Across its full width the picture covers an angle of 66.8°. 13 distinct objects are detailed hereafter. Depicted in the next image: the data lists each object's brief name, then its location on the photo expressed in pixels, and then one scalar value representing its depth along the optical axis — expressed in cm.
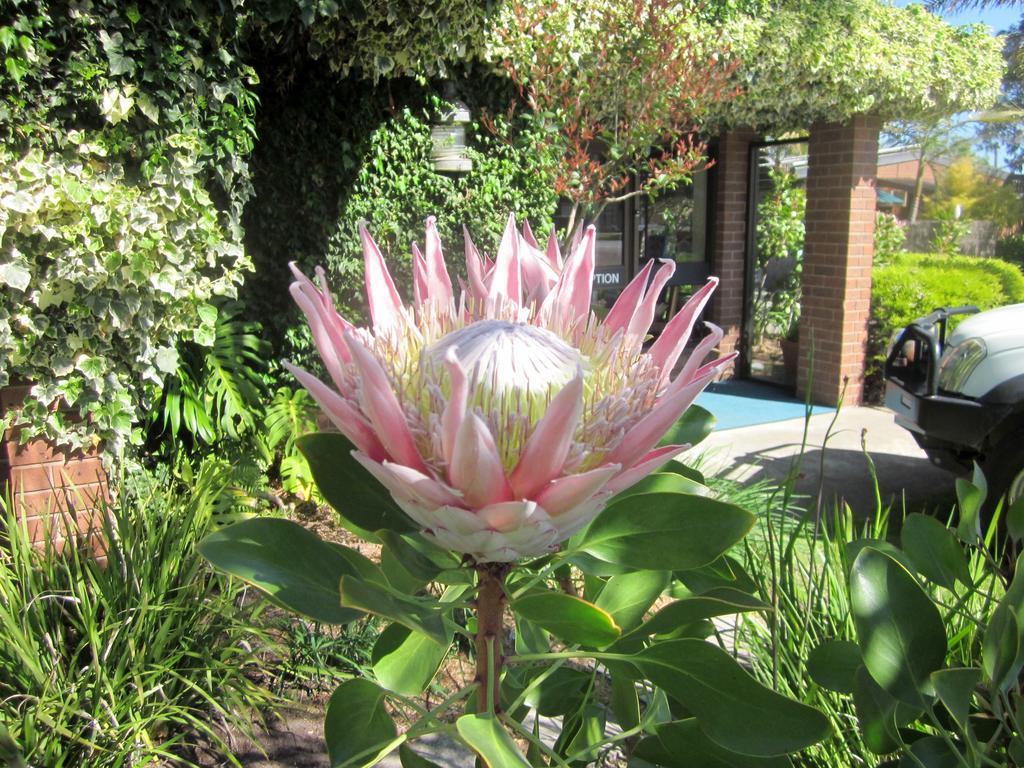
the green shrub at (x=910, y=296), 784
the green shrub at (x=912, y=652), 75
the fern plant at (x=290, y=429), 475
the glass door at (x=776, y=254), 887
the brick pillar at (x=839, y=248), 751
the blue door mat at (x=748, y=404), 761
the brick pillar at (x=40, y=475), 337
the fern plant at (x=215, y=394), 419
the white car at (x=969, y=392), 422
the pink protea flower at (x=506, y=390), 57
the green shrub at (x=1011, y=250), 2525
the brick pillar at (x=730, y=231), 869
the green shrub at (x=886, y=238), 923
